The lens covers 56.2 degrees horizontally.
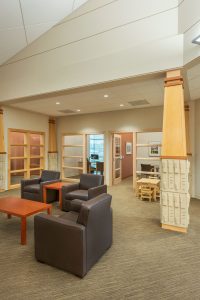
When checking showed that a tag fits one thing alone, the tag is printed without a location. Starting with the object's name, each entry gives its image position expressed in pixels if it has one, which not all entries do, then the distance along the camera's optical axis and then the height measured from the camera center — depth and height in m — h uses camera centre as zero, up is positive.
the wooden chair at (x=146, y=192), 5.47 -1.23
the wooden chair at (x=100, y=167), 8.70 -0.75
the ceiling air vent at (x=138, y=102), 6.00 +1.61
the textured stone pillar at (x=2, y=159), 6.46 -0.26
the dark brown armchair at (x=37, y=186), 4.80 -0.92
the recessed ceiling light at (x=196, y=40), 2.72 +1.64
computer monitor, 9.89 -0.26
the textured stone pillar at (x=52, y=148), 8.53 +0.15
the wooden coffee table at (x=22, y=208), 2.91 -1.00
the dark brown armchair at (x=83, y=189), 3.97 -0.87
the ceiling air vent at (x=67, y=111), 7.45 +1.64
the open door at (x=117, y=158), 7.93 -0.33
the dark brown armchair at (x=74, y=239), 2.13 -1.05
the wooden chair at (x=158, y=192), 5.74 -1.28
